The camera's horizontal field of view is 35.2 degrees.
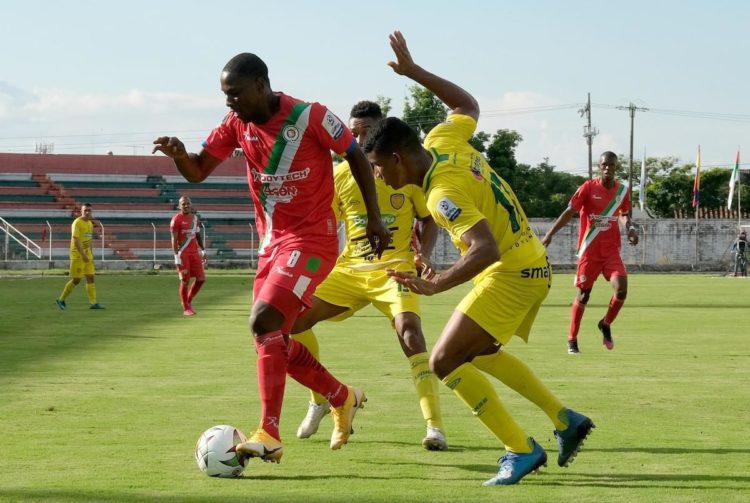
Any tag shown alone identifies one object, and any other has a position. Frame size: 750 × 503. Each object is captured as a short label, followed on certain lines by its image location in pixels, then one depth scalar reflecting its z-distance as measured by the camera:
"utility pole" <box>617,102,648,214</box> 78.88
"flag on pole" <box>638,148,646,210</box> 74.69
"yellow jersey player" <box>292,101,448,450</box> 8.20
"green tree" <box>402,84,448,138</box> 66.62
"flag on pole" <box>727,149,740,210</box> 59.75
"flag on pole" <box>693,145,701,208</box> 62.19
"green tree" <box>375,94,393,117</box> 68.00
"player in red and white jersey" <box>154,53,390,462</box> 6.82
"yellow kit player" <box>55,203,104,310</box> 24.67
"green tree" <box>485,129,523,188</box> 71.69
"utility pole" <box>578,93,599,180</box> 79.44
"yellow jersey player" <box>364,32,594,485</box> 6.10
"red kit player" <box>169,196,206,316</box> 23.06
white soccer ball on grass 6.45
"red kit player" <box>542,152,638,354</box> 15.41
